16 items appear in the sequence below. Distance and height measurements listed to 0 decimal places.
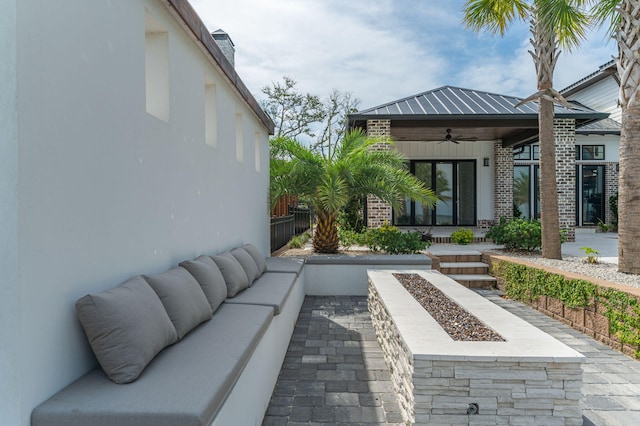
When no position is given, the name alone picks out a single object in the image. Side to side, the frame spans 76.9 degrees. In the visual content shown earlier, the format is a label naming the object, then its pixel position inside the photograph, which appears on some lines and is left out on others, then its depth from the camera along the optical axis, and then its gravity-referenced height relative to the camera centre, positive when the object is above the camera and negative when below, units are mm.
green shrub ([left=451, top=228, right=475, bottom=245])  10422 -610
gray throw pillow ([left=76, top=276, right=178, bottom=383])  2018 -615
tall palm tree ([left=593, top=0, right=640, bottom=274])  5461 +986
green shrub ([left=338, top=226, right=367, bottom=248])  8406 -523
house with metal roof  10141 +2059
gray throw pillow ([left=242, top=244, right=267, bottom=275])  5258 -572
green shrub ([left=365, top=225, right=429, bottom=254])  8000 -555
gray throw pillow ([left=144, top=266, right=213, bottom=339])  2684 -592
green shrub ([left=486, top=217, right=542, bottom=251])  8648 -473
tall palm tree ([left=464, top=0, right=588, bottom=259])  7418 +2558
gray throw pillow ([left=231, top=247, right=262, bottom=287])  4672 -583
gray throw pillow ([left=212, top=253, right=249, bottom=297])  3986 -607
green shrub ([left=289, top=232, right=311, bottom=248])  9703 -702
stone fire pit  2576 -1105
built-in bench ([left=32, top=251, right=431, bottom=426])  1742 -829
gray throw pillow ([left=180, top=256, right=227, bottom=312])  3406 -566
